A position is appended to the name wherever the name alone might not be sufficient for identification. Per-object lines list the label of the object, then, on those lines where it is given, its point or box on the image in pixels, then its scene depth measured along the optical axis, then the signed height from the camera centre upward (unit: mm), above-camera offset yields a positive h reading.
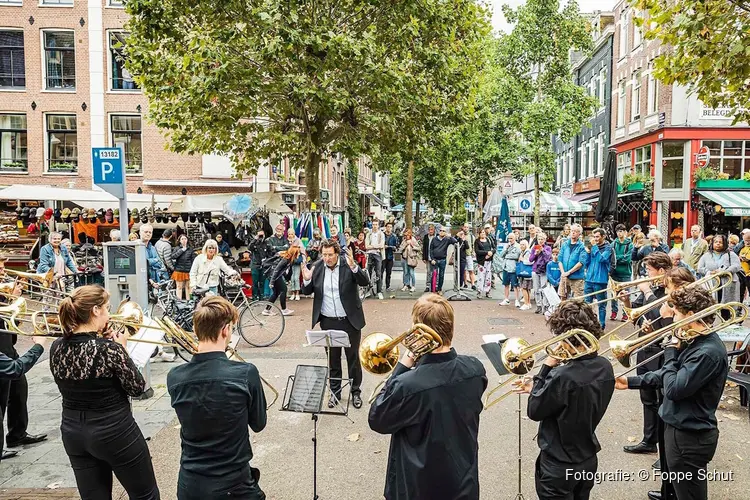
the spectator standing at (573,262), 10117 -681
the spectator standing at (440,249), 13945 -620
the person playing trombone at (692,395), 3322 -1019
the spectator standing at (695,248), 11336 -498
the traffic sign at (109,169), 6898 +667
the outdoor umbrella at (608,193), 16016 +872
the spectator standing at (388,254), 15672 -852
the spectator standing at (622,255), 10461 -582
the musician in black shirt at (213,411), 2807 -935
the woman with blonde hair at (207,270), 9609 -780
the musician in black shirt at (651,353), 4793 -1121
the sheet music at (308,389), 4137 -1240
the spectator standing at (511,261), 12922 -861
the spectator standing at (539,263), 11656 -815
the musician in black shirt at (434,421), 2688 -943
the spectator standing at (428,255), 14506 -863
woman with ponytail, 3131 -976
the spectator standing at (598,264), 9844 -712
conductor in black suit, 6262 -822
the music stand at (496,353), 3609 -823
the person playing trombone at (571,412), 3064 -1025
